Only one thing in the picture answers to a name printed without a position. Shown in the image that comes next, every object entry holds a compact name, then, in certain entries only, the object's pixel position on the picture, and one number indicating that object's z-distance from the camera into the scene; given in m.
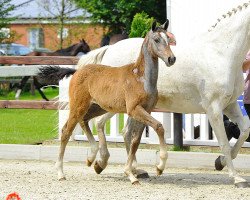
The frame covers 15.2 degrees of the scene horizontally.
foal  10.06
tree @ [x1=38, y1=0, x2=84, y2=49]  38.38
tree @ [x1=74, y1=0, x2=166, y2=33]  35.38
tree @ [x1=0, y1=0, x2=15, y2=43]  32.00
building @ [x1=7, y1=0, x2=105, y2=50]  38.62
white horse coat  10.43
